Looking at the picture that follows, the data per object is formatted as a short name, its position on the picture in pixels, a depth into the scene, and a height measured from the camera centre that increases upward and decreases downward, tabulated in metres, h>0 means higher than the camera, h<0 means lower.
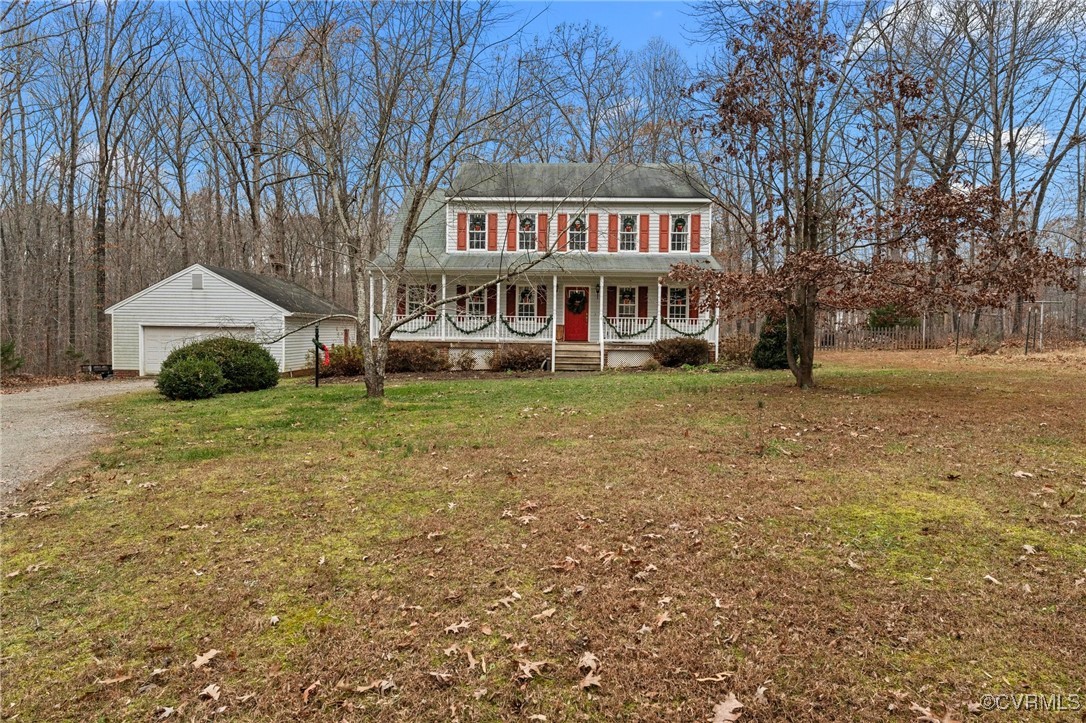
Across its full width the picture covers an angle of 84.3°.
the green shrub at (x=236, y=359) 13.09 -0.28
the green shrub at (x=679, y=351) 18.80 -0.13
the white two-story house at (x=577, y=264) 19.61 +2.72
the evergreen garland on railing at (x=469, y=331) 19.62 +0.58
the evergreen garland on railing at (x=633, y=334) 19.48 +0.51
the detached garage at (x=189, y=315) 20.50 +1.09
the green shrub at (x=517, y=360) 18.59 -0.41
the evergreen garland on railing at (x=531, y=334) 19.70 +0.54
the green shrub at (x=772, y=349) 16.61 -0.07
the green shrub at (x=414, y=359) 18.45 -0.38
